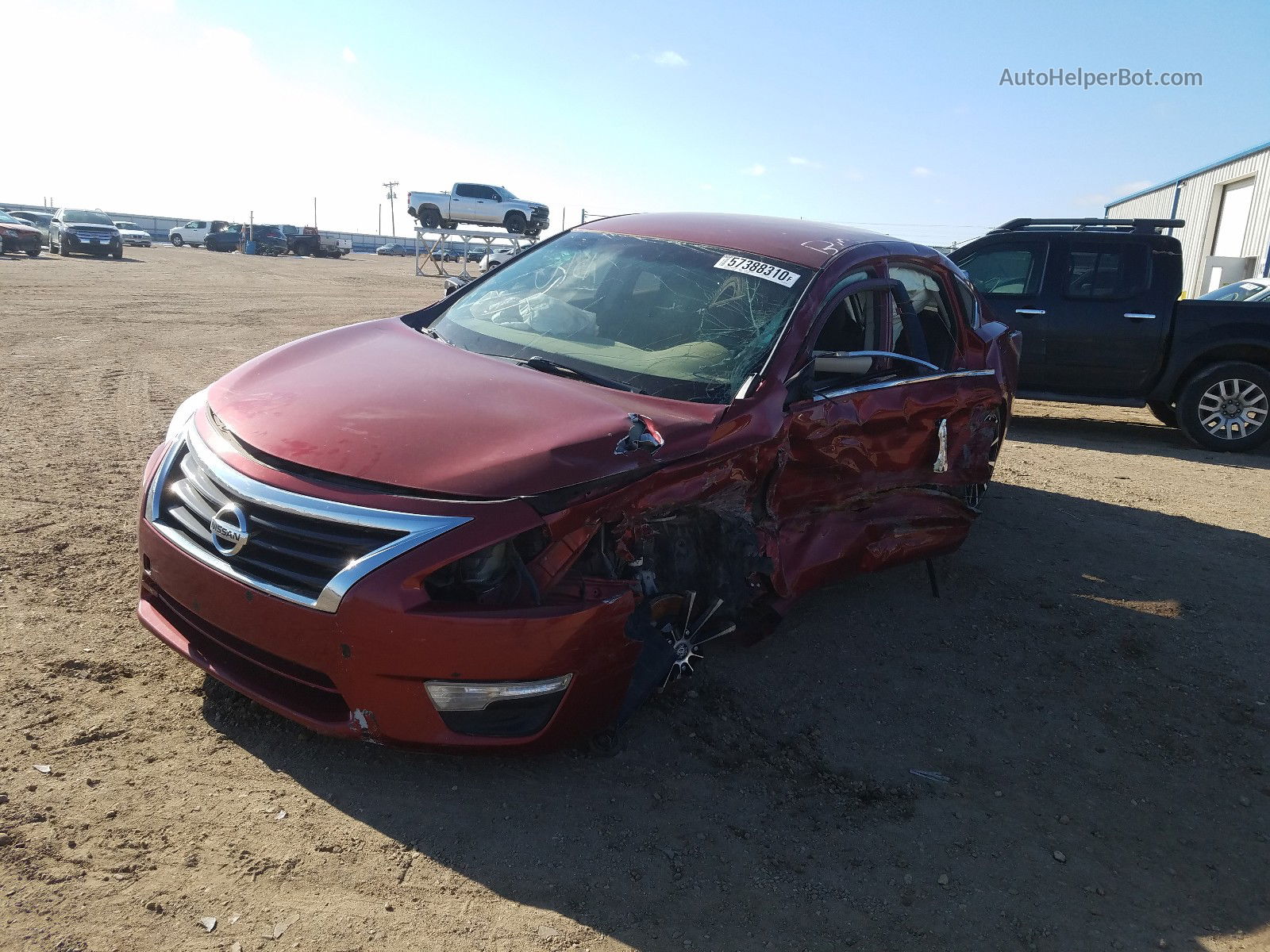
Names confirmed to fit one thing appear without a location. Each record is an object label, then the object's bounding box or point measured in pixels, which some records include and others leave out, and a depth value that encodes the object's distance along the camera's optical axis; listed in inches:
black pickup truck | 353.7
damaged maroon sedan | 103.0
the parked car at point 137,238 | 1774.1
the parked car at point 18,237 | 1102.4
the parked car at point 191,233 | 1973.4
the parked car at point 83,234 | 1208.2
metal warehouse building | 861.8
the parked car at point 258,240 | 1863.9
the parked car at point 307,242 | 1897.1
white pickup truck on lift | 1266.0
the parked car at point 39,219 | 1558.8
